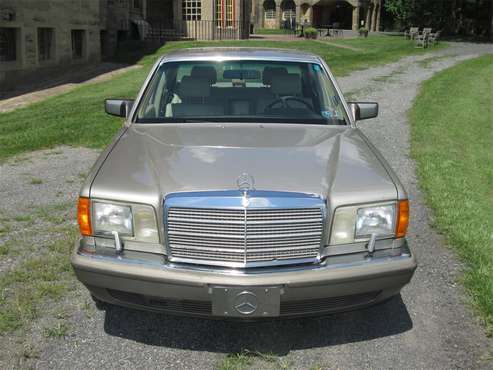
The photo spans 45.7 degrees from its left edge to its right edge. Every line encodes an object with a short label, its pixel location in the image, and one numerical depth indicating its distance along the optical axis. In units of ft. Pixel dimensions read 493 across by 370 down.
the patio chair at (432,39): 109.01
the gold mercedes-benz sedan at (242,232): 10.28
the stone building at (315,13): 184.34
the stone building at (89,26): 59.00
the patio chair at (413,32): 119.10
